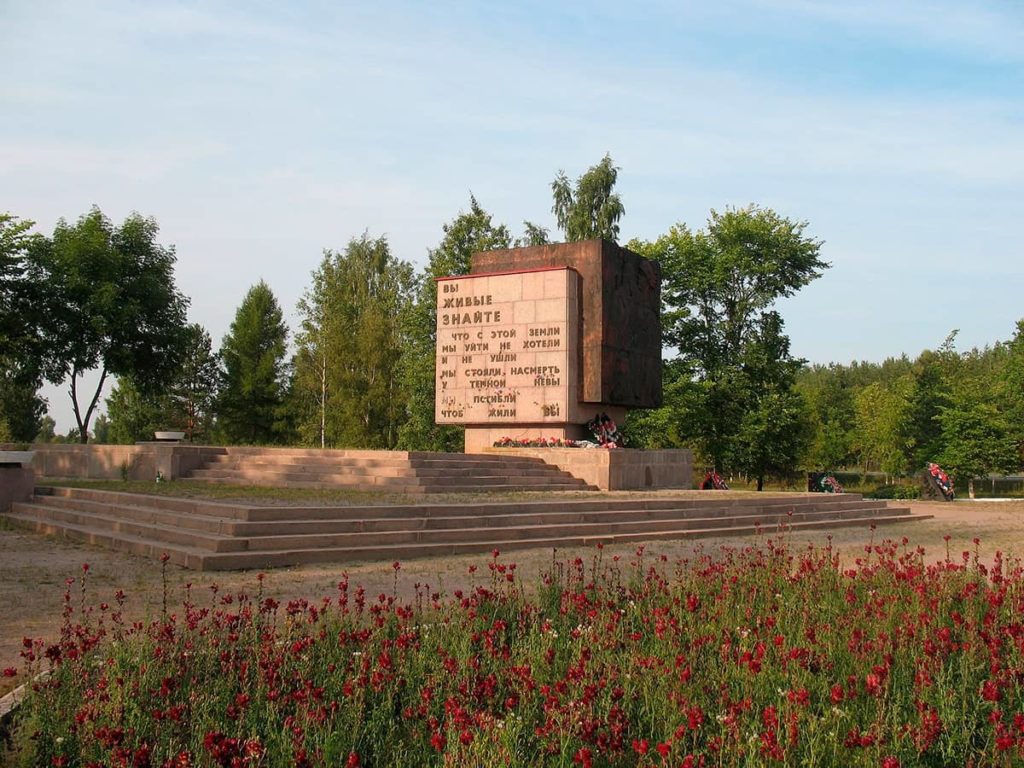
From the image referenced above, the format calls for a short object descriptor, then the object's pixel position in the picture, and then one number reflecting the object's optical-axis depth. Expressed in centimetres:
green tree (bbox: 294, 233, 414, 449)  4581
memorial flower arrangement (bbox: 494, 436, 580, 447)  2516
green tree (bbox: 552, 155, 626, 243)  4428
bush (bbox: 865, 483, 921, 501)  3181
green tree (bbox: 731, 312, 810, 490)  3656
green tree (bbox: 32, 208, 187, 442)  3853
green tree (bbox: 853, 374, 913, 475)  5116
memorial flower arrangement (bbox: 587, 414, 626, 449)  2539
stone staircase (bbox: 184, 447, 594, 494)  1912
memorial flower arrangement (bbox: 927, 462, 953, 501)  3216
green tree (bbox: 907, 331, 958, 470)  4947
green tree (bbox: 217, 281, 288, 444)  5675
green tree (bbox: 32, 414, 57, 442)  9535
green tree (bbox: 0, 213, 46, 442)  3766
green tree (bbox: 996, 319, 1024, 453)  4431
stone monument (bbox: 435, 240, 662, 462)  2564
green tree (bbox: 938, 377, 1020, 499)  4319
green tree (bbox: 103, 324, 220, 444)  5731
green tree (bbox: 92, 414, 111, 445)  8969
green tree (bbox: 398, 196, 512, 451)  3856
